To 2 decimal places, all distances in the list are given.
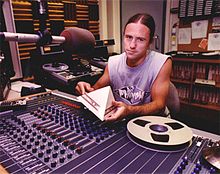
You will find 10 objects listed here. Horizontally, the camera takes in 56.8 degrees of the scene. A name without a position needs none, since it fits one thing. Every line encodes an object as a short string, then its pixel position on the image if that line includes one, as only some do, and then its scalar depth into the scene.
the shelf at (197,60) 2.85
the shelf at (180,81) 3.24
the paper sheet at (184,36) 3.38
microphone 0.76
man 1.36
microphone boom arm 0.69
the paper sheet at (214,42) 3.11
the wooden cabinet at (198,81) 3.02
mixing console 0.63
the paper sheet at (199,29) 3.18
